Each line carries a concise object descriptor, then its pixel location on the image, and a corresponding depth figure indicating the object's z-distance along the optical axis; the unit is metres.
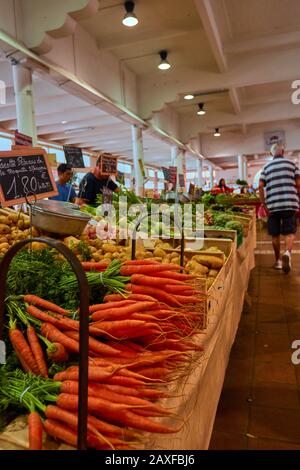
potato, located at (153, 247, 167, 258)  2.45
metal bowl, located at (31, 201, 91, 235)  2.06
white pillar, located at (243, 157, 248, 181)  16.27
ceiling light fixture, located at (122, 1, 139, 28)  4.67
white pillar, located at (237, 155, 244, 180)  15.83
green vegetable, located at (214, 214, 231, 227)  4.13
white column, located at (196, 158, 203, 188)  15.84
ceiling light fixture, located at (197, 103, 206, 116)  10.60
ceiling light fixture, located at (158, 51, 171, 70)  6.60
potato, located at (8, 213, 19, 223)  2.66
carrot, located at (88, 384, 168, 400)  1.04
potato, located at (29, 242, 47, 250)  2.06
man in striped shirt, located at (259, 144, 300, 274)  5.35
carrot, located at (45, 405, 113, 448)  0.89
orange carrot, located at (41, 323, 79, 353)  1.16
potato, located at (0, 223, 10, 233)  2.44
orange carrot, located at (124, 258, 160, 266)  1.67
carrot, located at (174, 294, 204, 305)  1.54
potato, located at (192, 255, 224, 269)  2.45
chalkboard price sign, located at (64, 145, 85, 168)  3.40
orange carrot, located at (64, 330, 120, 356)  1.17
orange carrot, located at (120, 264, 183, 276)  1.58
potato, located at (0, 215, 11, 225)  2.59
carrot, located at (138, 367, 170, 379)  1.15
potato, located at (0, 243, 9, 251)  2.13
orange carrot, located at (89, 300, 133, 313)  1.32
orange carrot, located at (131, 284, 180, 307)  1.47
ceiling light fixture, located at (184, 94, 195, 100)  8.93
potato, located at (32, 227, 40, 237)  2.30
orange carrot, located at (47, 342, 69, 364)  1.14
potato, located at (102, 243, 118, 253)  2.33
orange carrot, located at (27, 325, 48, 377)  1.13
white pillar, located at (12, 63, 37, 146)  4.29
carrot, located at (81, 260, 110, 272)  1.76
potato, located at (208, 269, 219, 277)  2.37
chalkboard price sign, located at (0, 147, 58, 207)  2.09
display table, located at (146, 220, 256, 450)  1.11
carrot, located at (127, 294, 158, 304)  1.39
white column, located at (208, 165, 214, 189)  19.60
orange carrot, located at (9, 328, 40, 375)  1.14
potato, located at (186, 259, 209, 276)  2.30
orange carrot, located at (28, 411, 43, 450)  0.87
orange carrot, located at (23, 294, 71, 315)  1.30
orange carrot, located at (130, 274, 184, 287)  1.52
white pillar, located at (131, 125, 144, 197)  8.21
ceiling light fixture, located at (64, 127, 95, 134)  11.49
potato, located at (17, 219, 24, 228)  2.58
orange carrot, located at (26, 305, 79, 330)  1.23
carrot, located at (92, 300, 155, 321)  1.28
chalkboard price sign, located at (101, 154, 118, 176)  3.58
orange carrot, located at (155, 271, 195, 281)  1.62
